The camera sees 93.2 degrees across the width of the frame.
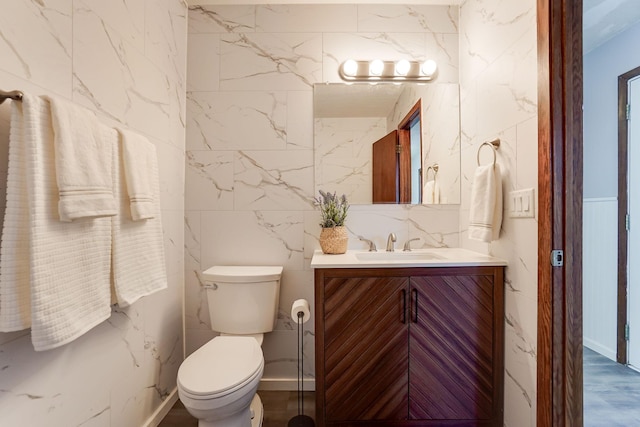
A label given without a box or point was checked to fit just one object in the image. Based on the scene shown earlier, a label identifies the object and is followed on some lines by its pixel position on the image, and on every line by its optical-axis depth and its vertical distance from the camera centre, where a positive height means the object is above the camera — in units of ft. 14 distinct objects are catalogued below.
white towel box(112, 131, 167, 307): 3.61 -0.50
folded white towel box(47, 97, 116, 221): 2.77 +0.48
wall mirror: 6.28 +1.58
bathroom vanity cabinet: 4.66 -2.02
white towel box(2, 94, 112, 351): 2.60 -0.37
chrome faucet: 6.16 -0.63
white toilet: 3.80 -2.16
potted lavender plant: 5.77 -0.29
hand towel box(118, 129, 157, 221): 3.78 +0.48
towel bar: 2.52 +0.99
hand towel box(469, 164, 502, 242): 4.62 +0.08
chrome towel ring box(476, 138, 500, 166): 4.86 +1.05
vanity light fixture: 6.24 +2.90
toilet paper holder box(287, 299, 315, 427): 4.96 -3.44
